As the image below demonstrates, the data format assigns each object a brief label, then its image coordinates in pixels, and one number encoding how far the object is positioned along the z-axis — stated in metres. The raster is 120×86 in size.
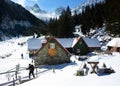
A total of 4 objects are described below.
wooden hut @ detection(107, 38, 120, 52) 20.76
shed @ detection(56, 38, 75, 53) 24.08
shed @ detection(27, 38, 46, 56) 24.27
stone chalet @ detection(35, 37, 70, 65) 17.71
